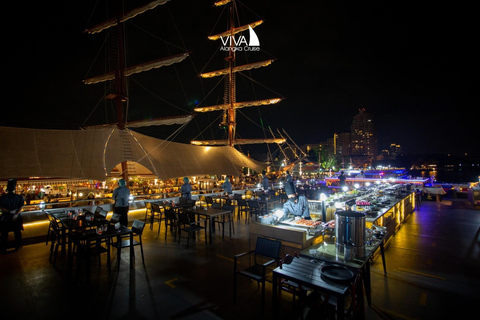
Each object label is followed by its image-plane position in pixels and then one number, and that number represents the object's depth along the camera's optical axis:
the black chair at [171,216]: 6.69
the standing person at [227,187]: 12.09
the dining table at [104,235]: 4.20
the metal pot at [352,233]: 2.98
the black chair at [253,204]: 8.41
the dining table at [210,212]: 6.50
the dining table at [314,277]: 2.32
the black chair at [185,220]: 6.20
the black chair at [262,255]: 3.35
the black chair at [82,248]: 4.23
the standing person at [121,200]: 7.00
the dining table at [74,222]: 4.85
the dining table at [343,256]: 2.94
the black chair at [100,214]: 6.38
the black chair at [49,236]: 5.66
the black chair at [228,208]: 7.18
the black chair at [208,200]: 9.19
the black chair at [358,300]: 2.83
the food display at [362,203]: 5.87
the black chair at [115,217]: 5.67
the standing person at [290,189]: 5.23
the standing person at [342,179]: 15.34
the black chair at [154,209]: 7.50
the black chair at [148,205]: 8.44
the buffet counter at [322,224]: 4.10
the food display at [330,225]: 4.26
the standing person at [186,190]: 9.48
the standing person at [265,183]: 13.71
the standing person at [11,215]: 5.87
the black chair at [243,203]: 9.33
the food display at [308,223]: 4.39
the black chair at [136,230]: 4.86
